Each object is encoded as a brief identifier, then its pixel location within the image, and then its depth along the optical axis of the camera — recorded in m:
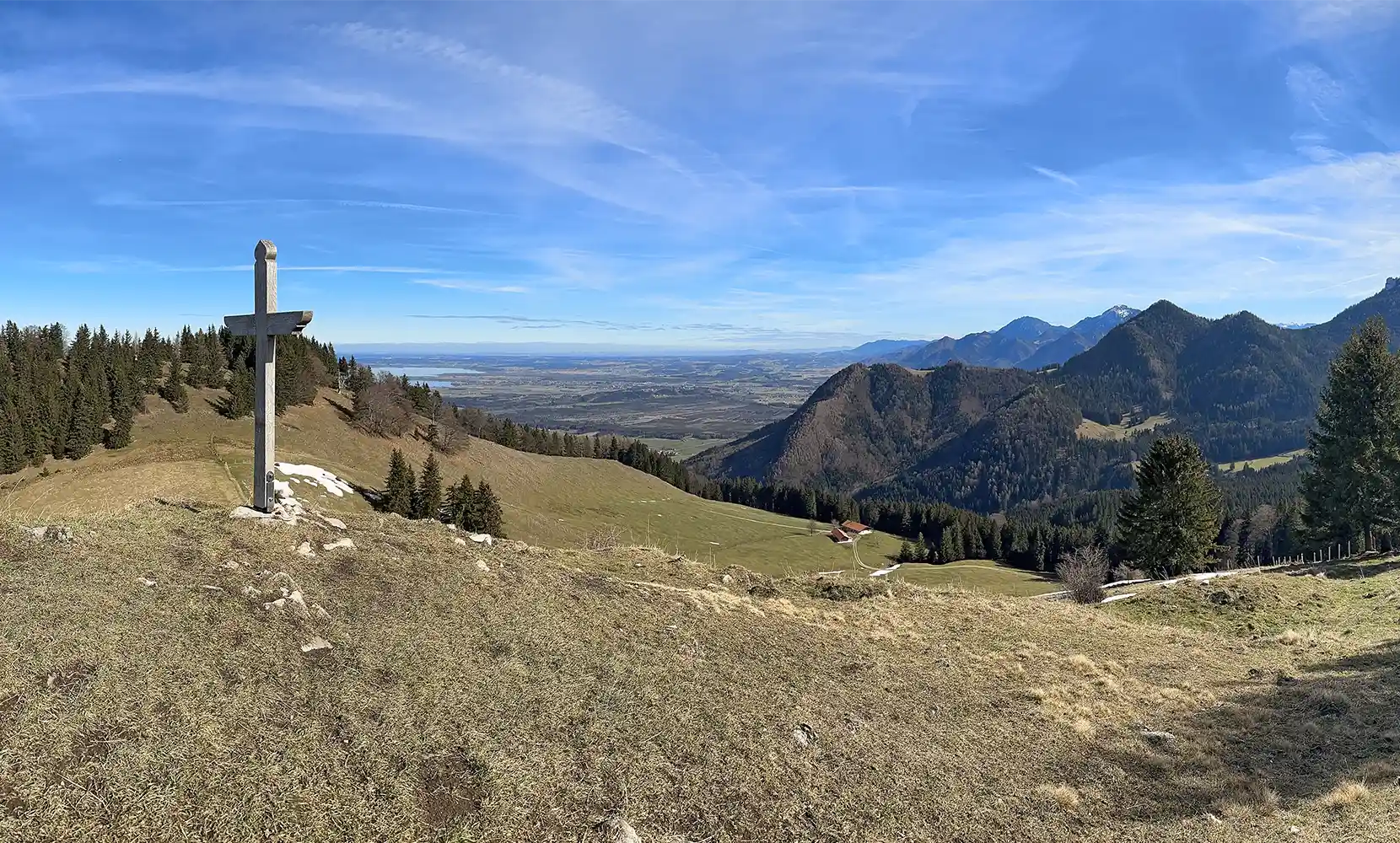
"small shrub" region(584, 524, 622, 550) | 42.27
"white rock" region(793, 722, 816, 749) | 10.59
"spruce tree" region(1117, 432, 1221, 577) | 43.25
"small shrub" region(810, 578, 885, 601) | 21.38
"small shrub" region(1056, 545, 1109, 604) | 28.25
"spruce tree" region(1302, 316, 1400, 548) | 39.91
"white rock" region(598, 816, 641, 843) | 7.61
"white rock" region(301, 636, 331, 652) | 10.79
